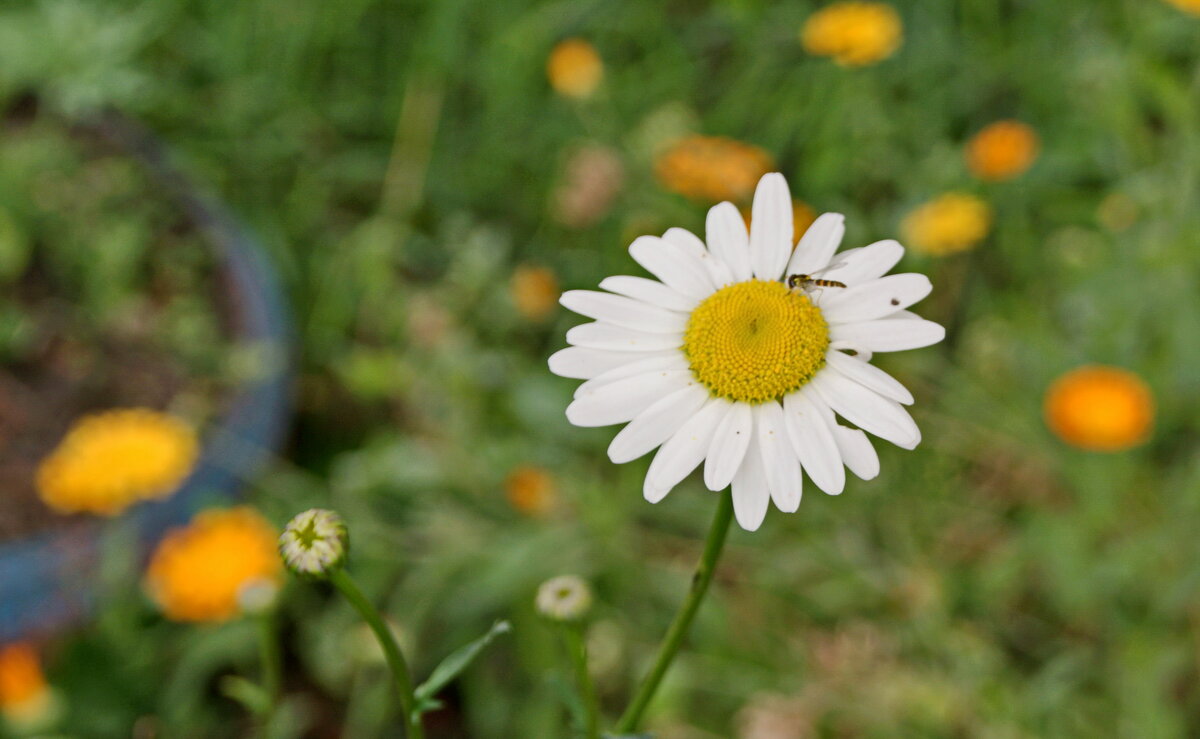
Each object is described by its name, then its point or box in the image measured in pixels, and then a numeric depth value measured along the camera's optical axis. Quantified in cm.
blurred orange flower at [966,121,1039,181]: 70
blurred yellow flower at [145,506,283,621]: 58
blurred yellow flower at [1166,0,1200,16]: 67
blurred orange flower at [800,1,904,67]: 74
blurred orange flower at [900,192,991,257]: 68
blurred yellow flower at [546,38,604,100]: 79
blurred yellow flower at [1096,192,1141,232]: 70
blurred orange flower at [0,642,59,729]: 57
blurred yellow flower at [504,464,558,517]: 66
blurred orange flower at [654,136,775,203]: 65
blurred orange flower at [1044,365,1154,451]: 59
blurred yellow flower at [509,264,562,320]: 75
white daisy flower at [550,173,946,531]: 42
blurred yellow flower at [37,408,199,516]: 59
